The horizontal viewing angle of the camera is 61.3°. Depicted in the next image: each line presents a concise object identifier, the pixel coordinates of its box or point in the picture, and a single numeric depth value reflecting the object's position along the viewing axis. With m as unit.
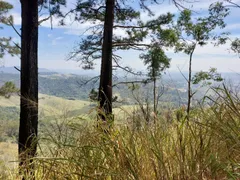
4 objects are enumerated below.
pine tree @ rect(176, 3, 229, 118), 11.86
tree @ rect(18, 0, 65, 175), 3.73
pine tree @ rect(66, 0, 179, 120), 5.65
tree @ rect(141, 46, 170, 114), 8.74
